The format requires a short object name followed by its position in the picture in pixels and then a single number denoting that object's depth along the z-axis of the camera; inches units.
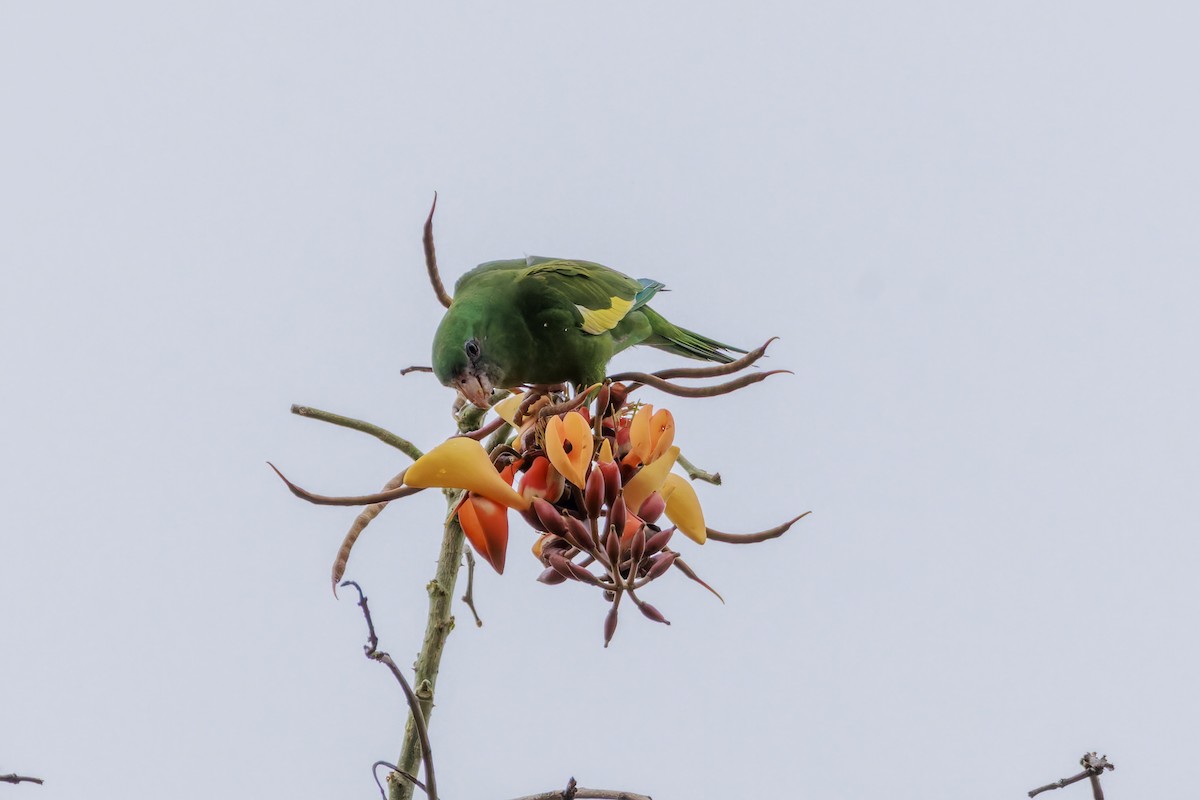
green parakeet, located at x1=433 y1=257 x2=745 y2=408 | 244.4
